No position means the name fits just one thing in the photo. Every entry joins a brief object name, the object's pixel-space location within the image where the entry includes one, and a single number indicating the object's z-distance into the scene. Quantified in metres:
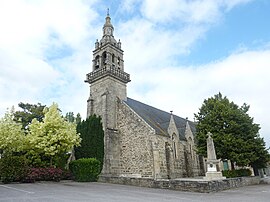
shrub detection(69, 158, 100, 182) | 18.30
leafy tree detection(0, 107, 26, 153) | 17.27
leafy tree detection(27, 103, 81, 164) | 18.05
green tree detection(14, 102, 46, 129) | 31.10
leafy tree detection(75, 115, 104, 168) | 20.95
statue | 15.42
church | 20.84
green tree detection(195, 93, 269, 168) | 18.61
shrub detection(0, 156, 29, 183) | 15.27
